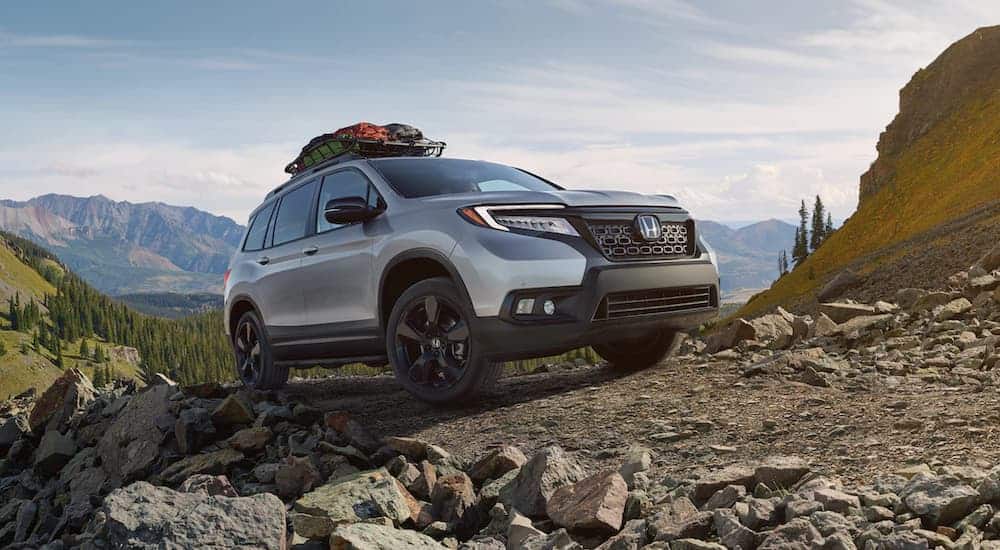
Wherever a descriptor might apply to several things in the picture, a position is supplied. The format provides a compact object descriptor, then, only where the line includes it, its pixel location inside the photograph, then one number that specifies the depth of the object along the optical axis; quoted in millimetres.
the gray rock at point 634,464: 4757
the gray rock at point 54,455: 9000
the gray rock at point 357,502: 4996
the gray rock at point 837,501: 3522
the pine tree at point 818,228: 83125
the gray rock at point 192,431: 7582
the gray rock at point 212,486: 5543
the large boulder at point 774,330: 8935
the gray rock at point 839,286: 22156
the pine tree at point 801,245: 85344
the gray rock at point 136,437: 7680
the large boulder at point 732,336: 9172
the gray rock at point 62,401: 10234
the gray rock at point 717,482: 4168
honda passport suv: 6039
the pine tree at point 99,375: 158388
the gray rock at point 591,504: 4137
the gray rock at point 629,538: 3826
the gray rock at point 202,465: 6910
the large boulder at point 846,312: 10414
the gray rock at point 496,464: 5438
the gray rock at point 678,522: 3721
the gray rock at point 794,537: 3254
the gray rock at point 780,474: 4148
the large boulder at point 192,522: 4297
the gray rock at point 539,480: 4656
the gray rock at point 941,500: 3338
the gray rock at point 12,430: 10320
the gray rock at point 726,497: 3959
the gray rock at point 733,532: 3484
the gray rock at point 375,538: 4223
